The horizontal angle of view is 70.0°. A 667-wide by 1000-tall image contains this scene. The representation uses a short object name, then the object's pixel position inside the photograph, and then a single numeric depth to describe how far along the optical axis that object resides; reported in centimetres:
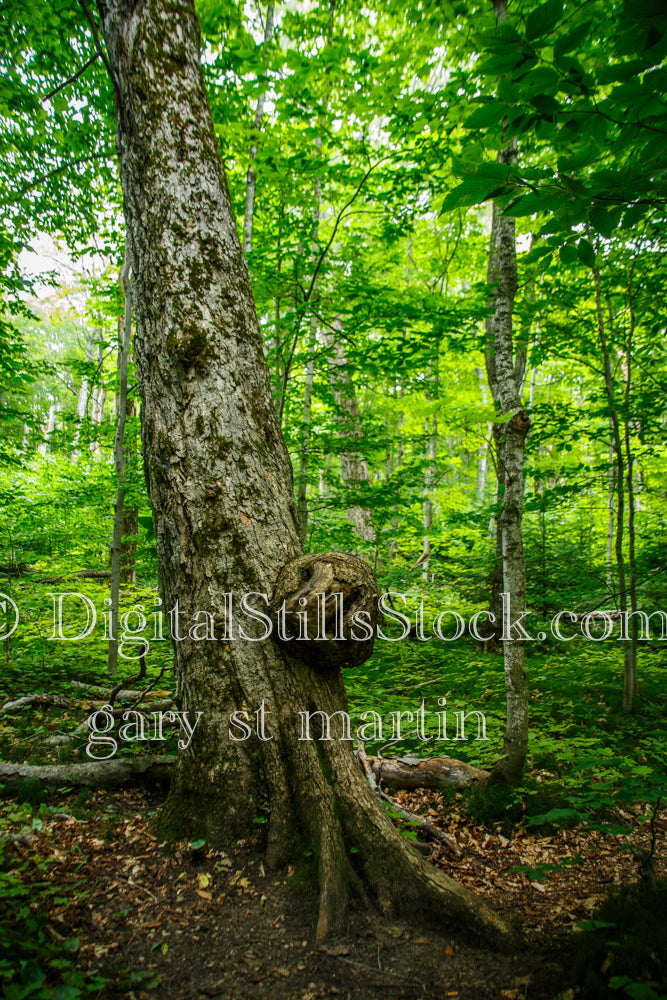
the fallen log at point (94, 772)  312
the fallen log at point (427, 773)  371
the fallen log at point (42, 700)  462
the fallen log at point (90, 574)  835
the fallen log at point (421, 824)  300
